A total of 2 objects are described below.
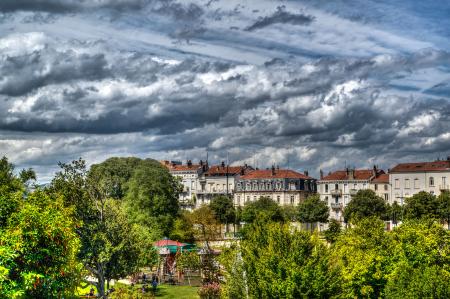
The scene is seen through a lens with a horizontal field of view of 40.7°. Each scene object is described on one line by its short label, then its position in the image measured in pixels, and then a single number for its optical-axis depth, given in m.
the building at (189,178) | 138.50
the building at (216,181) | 132.38
